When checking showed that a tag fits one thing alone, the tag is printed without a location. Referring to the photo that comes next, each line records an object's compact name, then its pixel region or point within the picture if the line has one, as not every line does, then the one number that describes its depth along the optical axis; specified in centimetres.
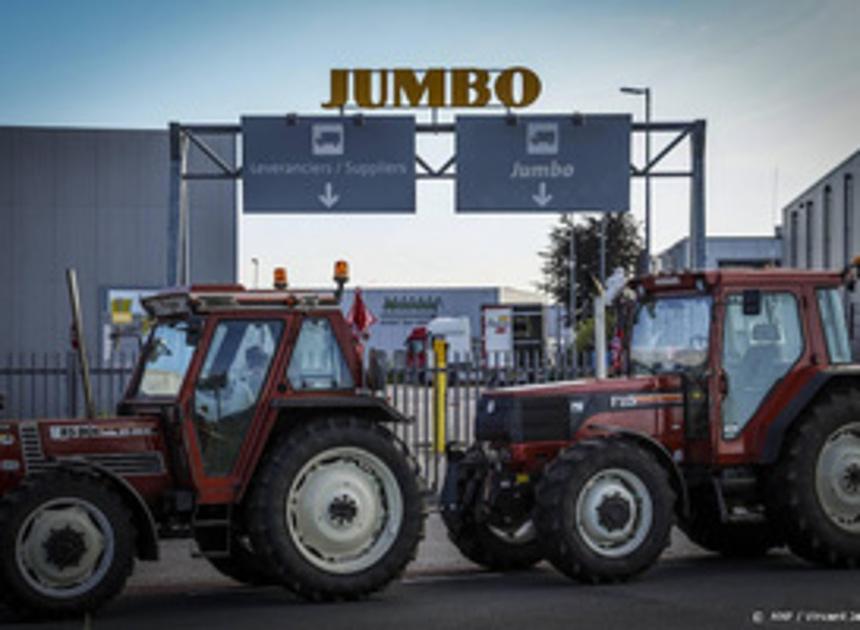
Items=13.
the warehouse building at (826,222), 5141
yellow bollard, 1878
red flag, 2067
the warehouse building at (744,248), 8169
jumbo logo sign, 2183
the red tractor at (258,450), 990
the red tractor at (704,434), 1106
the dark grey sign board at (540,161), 2195
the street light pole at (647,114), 4269
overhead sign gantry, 2159
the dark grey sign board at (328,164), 2158
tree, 7144
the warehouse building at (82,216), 3344
